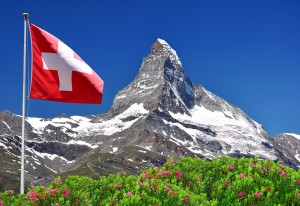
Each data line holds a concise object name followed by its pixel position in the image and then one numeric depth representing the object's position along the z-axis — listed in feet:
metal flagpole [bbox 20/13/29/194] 80.18
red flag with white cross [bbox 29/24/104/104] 89.30
